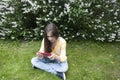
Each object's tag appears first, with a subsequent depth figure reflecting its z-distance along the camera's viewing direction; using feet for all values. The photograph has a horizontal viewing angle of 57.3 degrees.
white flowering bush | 7.56
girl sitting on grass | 6.29
